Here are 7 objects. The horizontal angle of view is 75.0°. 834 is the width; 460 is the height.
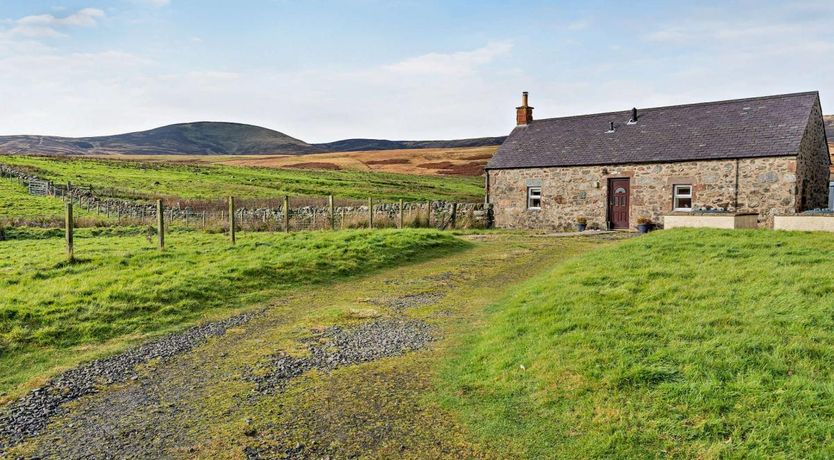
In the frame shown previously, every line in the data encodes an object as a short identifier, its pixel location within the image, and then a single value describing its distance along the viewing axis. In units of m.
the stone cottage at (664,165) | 22.80
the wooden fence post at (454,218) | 27.80
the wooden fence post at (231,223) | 17.06
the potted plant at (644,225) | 24.31
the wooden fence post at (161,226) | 14.85
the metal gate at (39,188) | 38.95
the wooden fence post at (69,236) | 12.73
